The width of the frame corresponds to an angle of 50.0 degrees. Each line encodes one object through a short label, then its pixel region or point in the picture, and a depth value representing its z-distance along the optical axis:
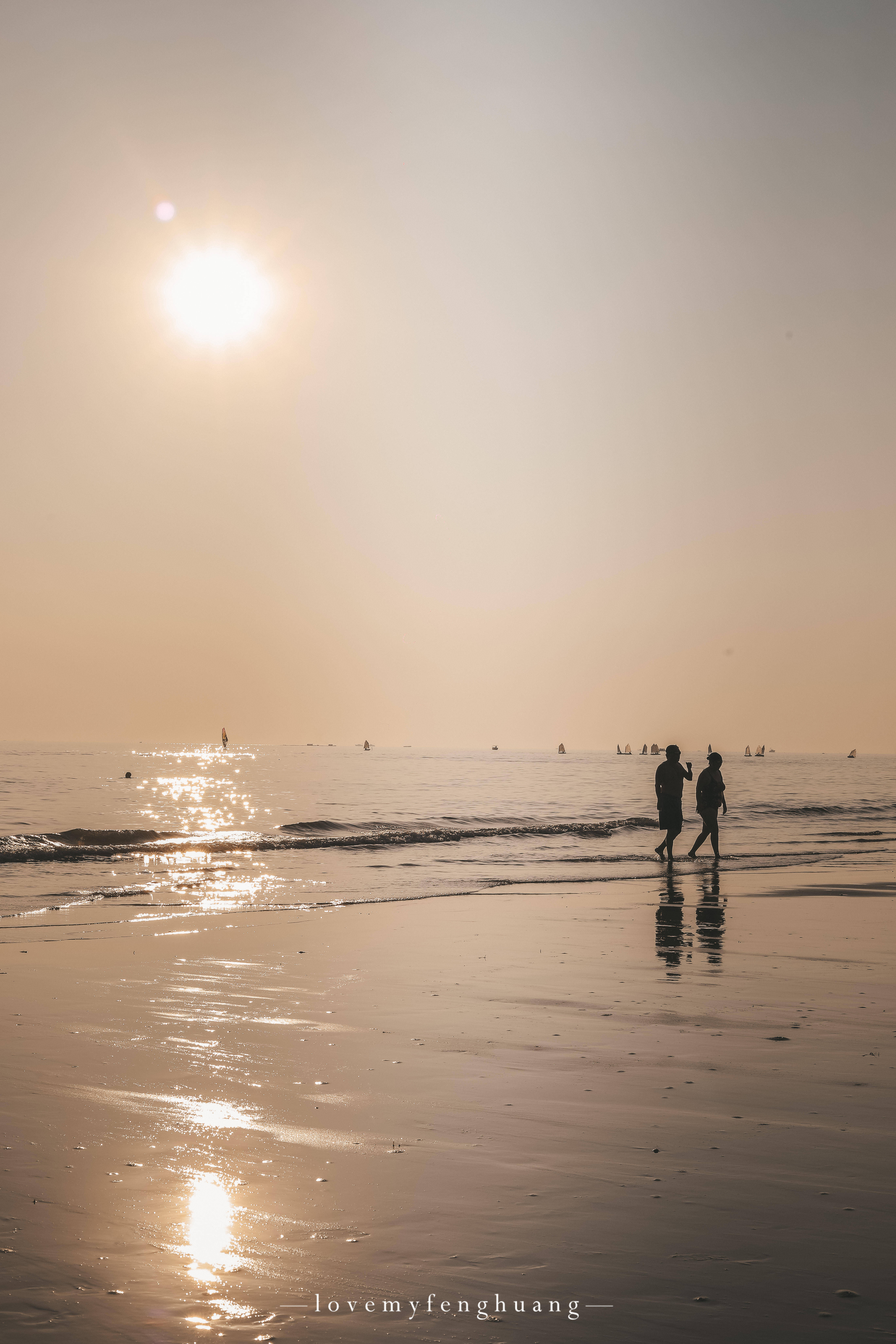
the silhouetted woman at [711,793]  22.41
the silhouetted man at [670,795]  22.98
